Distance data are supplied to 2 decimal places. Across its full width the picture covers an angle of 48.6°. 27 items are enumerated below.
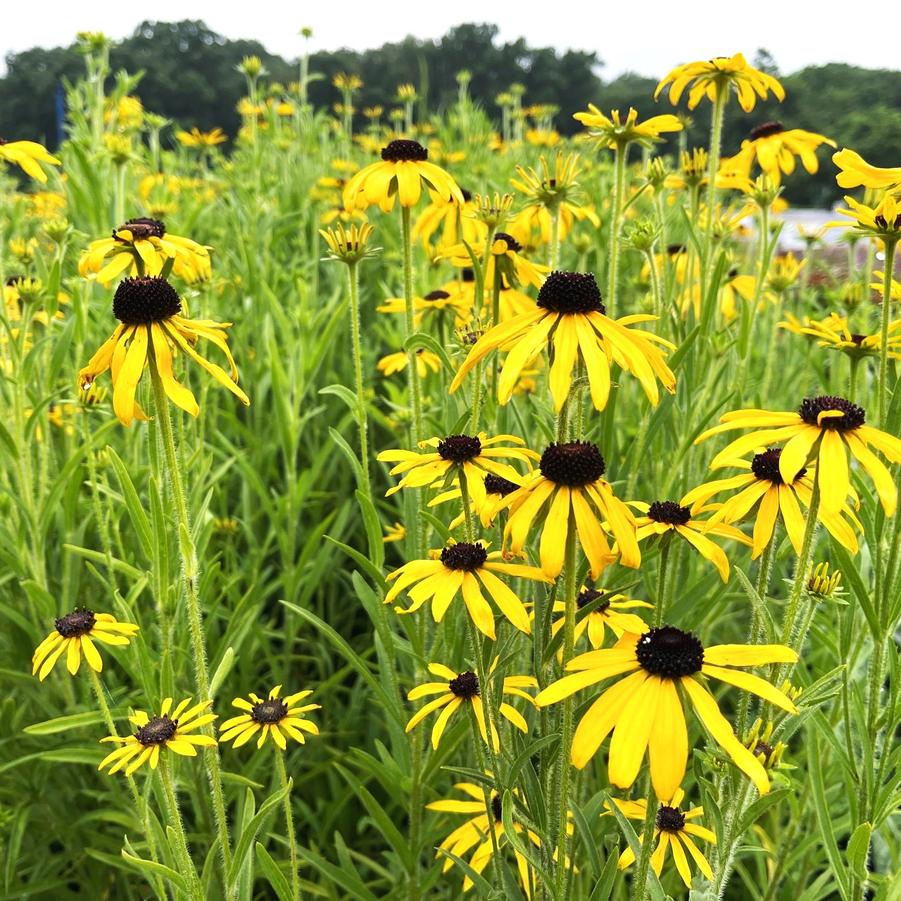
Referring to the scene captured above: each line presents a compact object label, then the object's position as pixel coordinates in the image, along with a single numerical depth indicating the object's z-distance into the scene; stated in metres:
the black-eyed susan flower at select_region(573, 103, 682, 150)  0.42
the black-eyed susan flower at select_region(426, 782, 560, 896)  0.32
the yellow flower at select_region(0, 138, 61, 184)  0.45
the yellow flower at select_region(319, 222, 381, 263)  0.41
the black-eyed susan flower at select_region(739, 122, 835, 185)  0.57
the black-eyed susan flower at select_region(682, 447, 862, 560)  0.29
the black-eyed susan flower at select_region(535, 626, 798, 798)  0.22
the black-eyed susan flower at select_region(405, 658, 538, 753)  0.31
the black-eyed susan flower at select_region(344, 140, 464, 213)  0.40
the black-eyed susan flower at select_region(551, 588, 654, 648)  0.31
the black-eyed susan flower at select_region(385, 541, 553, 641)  0.27
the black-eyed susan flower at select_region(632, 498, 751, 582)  0.28
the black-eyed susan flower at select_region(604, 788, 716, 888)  0.30
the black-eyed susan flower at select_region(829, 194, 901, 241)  0.31
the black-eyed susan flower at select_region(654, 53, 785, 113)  0.47
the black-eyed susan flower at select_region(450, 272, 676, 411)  0.26
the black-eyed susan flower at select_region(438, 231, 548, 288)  0.43
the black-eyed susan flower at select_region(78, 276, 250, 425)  0.29
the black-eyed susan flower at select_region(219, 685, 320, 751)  0.33
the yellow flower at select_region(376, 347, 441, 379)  0.56
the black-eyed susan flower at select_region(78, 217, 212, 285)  0.39
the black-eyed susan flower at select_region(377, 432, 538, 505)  0.32
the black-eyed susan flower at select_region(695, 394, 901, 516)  0.25
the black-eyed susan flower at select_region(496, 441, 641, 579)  0.25
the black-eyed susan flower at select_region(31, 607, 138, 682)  0.33
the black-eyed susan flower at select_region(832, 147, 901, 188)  0.29
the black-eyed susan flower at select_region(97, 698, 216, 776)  0.29
